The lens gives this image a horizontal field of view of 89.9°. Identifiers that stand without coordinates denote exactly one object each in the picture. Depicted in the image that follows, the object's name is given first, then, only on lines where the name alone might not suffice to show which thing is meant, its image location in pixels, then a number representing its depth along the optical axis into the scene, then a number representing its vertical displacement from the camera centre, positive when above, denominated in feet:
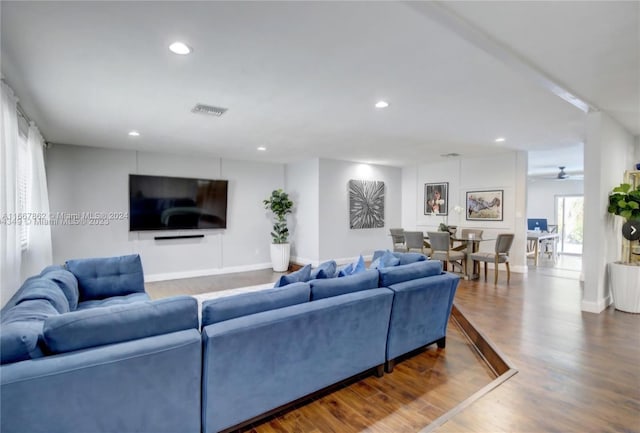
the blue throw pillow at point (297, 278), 8.09 -1.74
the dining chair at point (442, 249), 18.89 -2.25
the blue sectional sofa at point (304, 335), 5.98 -2.78
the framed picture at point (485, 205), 22.53 +0.47
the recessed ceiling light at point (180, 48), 7.39 +3.81
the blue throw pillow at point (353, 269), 9.35 -1.76
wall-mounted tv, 19.56 +0.41
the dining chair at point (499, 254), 18.25 -2.52
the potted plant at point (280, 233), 23.47 -1.72
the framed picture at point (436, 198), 25.53 +1.06
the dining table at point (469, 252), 19.45 -2.50
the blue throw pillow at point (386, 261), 10.38 -1.66
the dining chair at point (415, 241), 20.15 -1.95
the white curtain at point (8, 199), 8.11 +0.23
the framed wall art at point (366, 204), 25.21 +0.56
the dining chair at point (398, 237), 22.66 -1.87
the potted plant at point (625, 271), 13.06 -2.42
